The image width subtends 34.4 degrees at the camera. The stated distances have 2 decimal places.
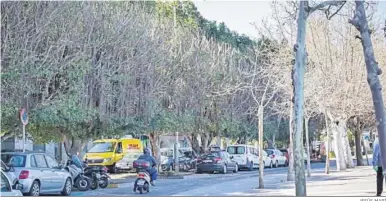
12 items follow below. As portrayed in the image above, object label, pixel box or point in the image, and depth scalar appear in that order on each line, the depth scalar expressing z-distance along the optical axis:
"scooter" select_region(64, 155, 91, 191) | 21.48
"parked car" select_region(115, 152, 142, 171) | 34.88
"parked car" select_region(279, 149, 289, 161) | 47.23
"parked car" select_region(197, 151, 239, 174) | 33.88
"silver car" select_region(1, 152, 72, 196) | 17.16
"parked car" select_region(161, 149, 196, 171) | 36.69
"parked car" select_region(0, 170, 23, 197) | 11.34
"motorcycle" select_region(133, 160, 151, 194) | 20.56
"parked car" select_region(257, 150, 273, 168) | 41.98
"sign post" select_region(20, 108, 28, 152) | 17.74
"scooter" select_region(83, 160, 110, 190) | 22.15
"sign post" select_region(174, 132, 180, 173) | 32.16
